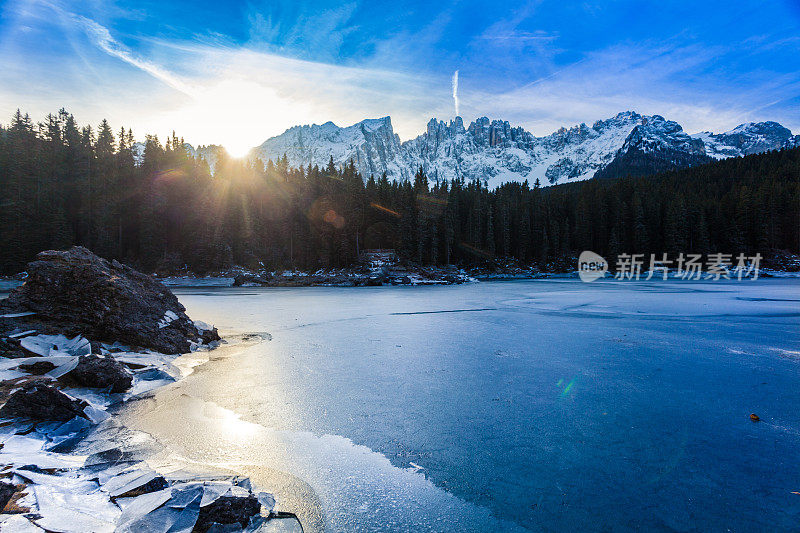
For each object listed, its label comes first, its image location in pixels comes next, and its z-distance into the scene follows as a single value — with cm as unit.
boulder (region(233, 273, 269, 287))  4241
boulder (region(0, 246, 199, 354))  721
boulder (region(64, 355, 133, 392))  520
